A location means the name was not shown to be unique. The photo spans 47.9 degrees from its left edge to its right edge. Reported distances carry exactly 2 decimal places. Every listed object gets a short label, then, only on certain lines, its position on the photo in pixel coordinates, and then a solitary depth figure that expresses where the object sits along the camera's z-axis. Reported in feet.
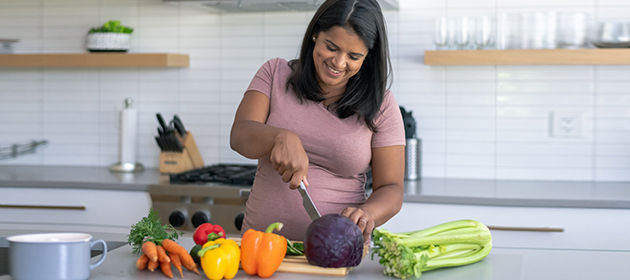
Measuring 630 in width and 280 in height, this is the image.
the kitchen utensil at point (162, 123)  11.21
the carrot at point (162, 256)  4.74
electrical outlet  10.68
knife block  11.21
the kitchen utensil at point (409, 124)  10.57
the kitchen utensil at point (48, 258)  4.28
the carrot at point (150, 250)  4.75
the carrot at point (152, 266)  4.78
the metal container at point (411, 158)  10.61
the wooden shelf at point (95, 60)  11.34
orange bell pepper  4.62
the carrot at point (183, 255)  4.76
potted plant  11.56
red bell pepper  5.22
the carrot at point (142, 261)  4.86
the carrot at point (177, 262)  4.74
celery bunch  4.62
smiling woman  6.28
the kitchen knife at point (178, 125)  11.28
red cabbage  4.69
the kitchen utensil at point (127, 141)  11.72
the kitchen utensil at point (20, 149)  12.44
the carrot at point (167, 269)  4.72
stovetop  9.87
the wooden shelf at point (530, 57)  9.69
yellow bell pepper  4.53
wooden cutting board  4.77
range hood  10.34
